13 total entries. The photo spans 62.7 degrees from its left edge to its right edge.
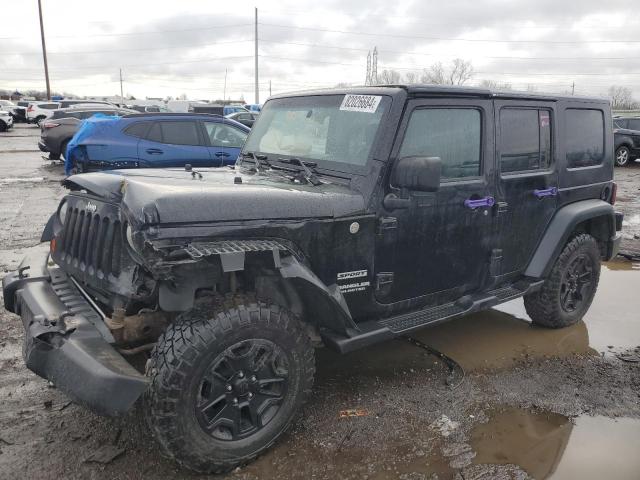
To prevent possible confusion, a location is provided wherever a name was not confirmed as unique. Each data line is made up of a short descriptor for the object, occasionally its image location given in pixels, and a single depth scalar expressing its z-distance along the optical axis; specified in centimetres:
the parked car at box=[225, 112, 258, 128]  2056
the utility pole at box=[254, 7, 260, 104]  4306
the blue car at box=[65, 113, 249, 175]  985
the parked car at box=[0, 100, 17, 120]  3656
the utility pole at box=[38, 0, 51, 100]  3875
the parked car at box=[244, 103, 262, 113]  3315
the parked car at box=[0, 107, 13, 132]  2972
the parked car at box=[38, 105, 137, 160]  1508
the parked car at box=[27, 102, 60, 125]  3195
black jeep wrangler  249
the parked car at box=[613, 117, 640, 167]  1825
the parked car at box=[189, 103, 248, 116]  2592
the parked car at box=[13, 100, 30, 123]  3762
